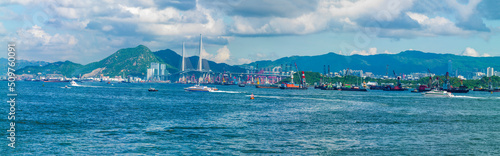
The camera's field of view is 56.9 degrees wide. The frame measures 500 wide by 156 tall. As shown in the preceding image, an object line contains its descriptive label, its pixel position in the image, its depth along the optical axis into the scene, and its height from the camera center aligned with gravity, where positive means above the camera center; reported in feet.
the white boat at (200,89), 625.82 -7.01
